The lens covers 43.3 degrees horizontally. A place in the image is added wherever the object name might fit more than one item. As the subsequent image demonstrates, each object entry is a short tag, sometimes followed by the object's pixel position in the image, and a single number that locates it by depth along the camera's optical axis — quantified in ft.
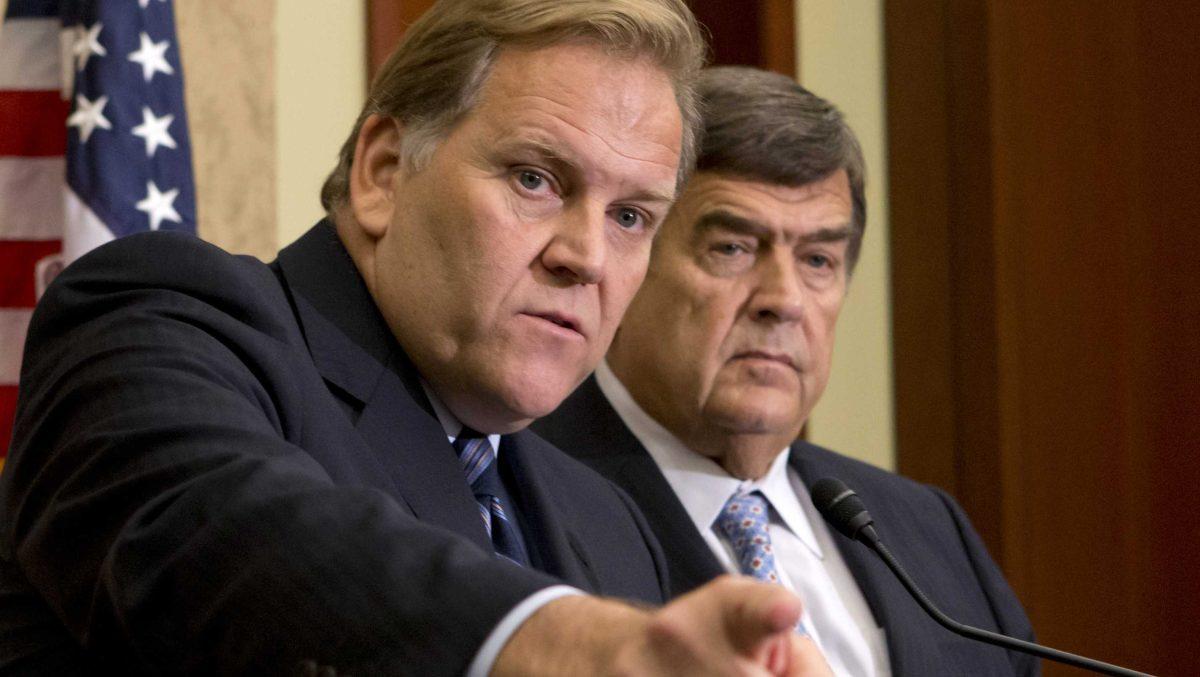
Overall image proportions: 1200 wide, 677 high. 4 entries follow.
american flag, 9.14
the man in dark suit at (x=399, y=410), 3.48
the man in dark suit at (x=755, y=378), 9.41
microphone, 6.66
